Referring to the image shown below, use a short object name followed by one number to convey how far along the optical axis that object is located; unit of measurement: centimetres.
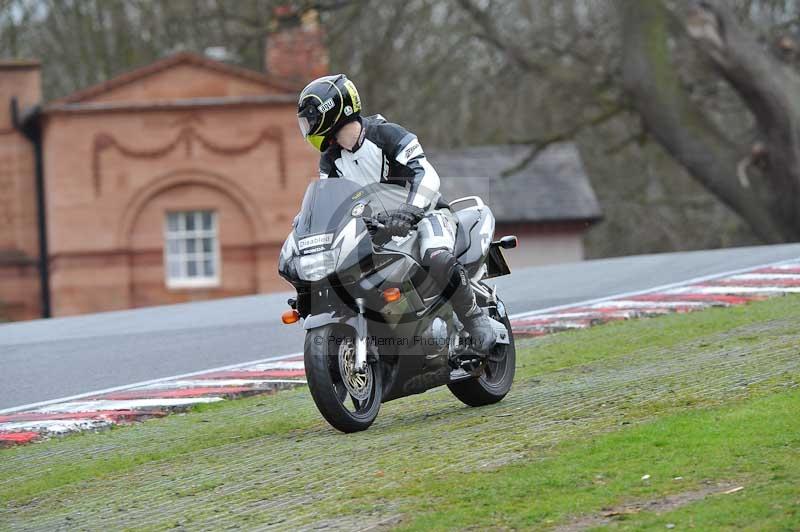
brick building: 7306
